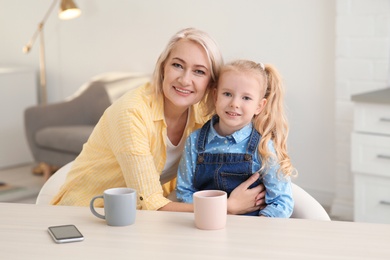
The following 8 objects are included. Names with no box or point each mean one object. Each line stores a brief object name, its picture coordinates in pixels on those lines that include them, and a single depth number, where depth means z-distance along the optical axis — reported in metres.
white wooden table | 1.66
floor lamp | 5.89
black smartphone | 1.76
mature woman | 2.24
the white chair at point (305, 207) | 2.17
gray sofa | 5.14
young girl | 2.23
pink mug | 1.83
